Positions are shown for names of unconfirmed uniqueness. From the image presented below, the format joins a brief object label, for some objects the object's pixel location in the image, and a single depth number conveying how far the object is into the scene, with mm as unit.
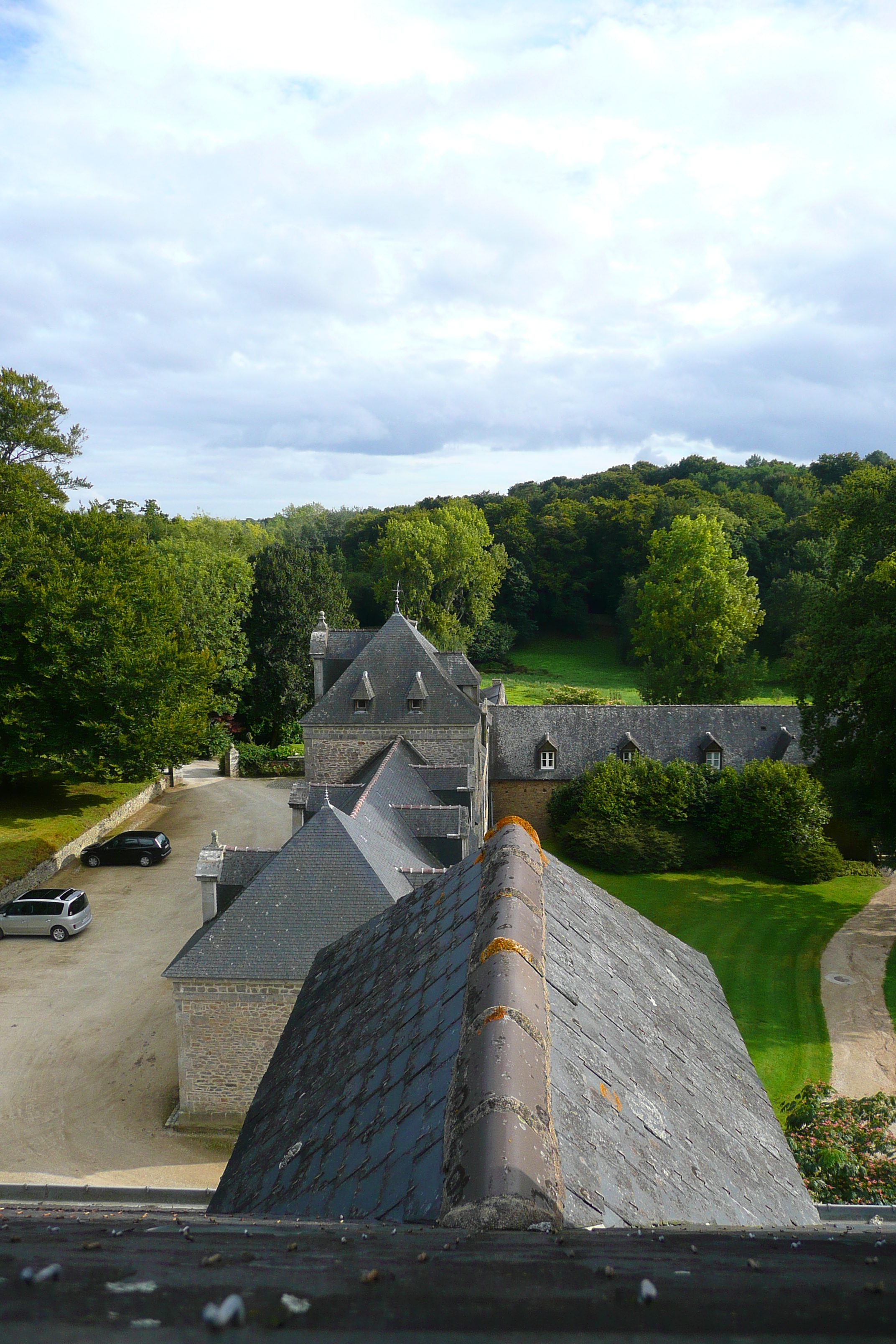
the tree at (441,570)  61906
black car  29484
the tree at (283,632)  47438
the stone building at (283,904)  14375
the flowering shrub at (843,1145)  10375
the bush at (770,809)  30484
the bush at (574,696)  47375
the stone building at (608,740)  34219
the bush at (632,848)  30859
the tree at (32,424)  41125
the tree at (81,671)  29922
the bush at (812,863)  30125
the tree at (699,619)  45031
